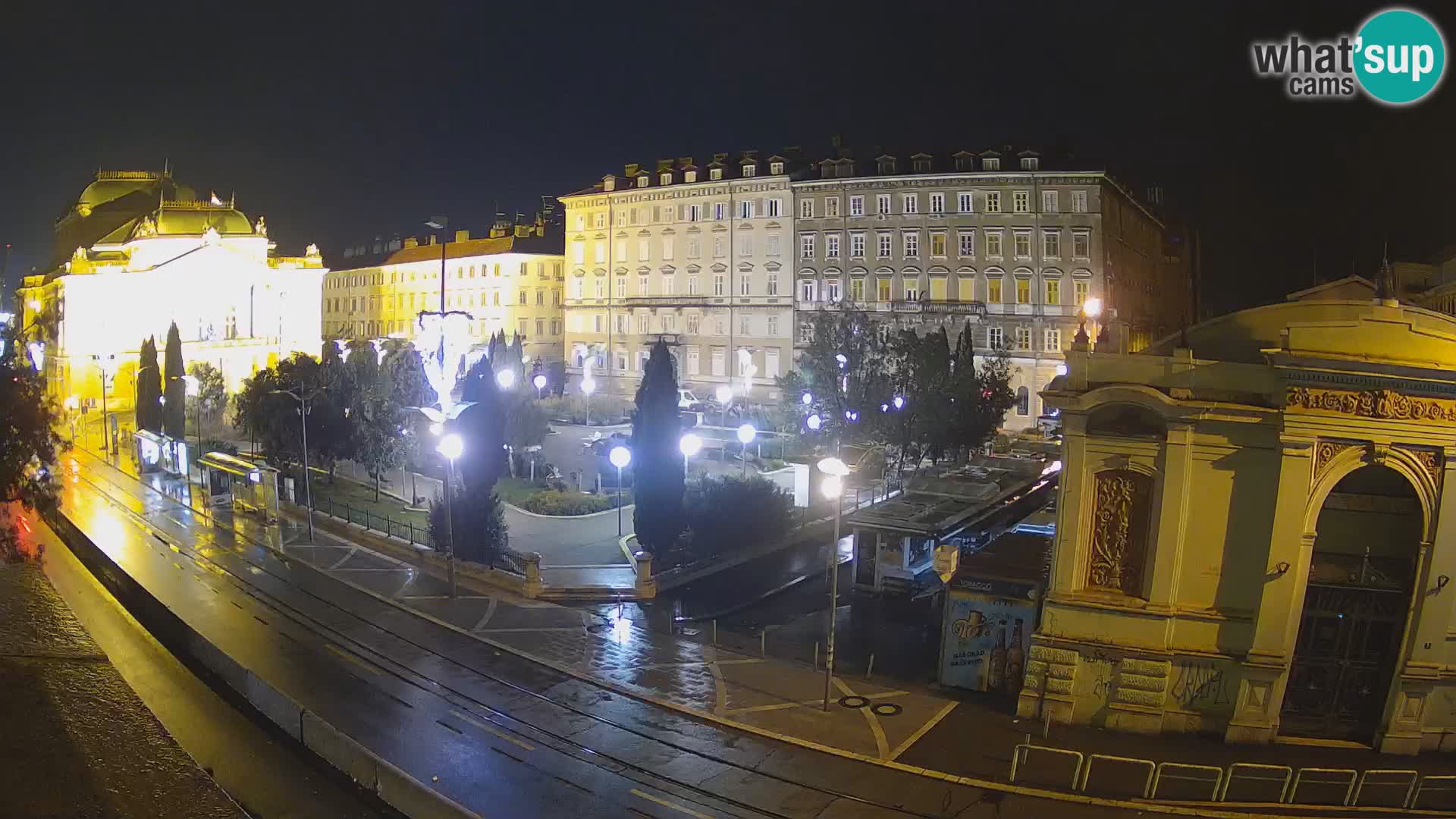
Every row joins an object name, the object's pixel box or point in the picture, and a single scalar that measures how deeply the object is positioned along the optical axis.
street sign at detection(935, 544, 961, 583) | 18.44
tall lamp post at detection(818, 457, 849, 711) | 16.84
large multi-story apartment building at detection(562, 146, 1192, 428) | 54.34
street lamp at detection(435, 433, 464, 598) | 24.12
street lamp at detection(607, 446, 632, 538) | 29.50
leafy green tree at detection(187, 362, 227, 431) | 57.56
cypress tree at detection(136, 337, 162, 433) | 49.66
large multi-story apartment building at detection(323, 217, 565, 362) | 78.12
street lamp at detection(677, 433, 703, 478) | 29.95
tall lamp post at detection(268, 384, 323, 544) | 31.20
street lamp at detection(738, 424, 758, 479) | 36.88
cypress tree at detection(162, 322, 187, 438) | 49.38
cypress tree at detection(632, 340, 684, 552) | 28.22
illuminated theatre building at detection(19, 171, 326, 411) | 70.38
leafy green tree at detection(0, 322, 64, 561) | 23.97
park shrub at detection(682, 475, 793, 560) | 29.08
